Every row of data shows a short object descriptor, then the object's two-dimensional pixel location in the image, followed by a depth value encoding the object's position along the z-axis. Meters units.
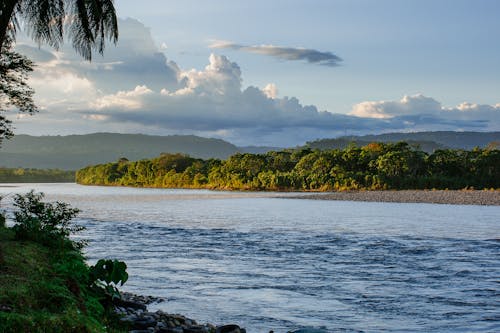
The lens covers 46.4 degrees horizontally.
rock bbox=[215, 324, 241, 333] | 12.46
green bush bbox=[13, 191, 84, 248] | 18.39
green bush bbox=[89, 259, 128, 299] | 13.97
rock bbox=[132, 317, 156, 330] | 12.39
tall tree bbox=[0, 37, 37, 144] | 27.95
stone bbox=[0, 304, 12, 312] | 10.53
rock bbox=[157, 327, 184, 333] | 12.03
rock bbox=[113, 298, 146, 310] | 14.22
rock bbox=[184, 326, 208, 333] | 12.41
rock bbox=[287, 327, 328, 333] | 11.72
